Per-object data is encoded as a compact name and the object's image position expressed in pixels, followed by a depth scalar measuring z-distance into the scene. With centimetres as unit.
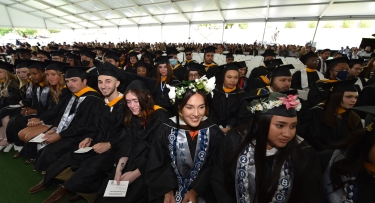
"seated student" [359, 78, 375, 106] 380
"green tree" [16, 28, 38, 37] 2765
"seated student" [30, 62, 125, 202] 228
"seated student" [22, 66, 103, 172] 273
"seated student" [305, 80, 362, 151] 243
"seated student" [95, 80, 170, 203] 213
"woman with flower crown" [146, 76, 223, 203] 179
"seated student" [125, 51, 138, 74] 672
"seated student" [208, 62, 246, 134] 340
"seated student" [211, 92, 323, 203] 140
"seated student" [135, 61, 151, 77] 498
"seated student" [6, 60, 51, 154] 351
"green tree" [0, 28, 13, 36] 2472
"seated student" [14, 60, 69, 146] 319
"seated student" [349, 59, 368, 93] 421
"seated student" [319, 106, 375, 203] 134
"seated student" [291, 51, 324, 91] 500
